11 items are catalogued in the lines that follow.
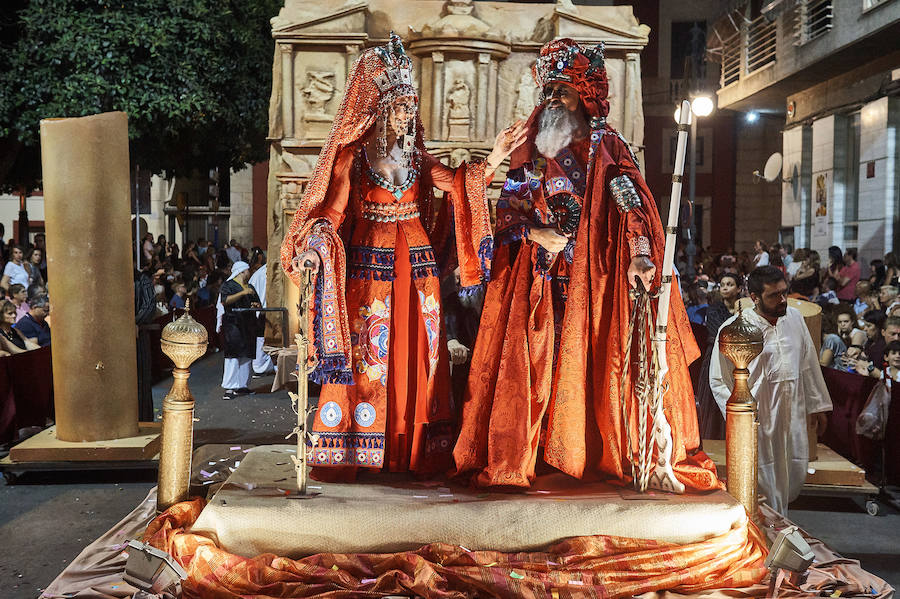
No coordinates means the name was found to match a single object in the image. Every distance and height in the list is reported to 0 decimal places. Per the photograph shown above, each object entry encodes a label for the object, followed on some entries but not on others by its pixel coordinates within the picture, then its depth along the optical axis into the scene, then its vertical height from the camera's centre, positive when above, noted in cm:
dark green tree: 1080 +215
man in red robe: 427 -33
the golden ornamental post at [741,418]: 418 -78
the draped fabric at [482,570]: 364 -131
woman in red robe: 437 -13
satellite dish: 1891 +153
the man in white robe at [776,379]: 523 -77
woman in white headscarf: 948 -91
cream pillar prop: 609 -16
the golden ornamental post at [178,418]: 425 -80
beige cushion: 388 -116
